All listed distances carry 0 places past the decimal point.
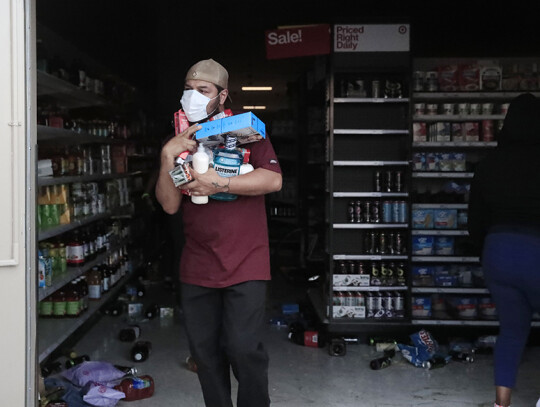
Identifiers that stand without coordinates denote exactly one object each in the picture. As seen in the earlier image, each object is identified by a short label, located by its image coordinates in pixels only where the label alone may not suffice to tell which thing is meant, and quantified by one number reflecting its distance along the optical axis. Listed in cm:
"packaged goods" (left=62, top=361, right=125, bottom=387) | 430
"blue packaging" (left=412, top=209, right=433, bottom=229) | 556
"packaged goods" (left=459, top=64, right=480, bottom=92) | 555
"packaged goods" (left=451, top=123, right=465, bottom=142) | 555
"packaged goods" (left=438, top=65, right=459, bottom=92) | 559
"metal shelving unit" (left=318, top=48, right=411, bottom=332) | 542
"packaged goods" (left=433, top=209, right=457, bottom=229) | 554
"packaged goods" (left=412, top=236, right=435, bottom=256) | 558
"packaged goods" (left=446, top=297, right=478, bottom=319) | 554
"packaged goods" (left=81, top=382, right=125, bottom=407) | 391
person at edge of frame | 337
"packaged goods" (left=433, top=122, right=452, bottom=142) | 552
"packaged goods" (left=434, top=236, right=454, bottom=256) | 557
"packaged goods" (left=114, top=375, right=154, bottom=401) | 410
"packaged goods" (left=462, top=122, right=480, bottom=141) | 554
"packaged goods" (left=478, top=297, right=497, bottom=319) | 555
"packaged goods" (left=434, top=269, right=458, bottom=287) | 563
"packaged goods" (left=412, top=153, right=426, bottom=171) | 560
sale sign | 540
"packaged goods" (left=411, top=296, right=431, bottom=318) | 560
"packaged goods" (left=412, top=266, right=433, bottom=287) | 565
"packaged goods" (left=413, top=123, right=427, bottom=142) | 556
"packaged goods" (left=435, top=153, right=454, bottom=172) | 557
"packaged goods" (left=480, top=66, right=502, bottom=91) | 553
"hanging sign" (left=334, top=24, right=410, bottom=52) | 536
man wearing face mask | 286
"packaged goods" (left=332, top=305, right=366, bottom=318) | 550
